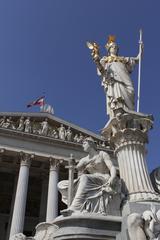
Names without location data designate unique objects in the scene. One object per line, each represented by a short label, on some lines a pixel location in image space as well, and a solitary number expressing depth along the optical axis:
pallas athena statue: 7.92
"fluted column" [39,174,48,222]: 34.50
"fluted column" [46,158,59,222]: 28.77
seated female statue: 5.72
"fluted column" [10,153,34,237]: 27.91
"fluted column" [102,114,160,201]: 6.43
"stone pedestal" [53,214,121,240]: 5.21
